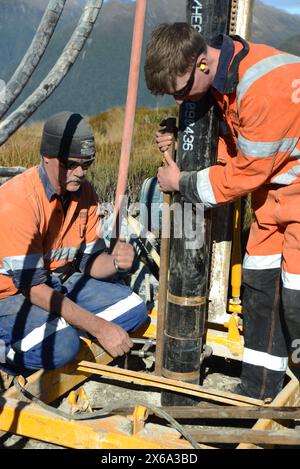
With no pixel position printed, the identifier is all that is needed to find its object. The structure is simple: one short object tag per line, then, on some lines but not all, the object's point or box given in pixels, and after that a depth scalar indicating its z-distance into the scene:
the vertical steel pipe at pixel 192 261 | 2.71
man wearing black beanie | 3.04
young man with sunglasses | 2.50
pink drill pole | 2.24
